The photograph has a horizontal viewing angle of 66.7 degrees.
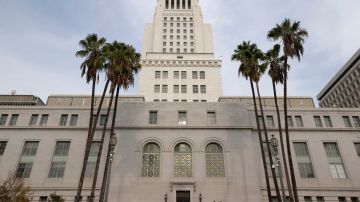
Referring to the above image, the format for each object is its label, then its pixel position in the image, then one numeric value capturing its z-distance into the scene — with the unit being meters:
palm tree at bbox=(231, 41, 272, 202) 34.69
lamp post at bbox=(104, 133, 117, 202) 24.08
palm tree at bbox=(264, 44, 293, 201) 32.50
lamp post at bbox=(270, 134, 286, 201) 23.62
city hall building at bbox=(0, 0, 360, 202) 34.16
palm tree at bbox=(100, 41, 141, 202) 30.48
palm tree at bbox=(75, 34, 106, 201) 30.71
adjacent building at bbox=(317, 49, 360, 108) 83.75
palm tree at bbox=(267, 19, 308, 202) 30.22
